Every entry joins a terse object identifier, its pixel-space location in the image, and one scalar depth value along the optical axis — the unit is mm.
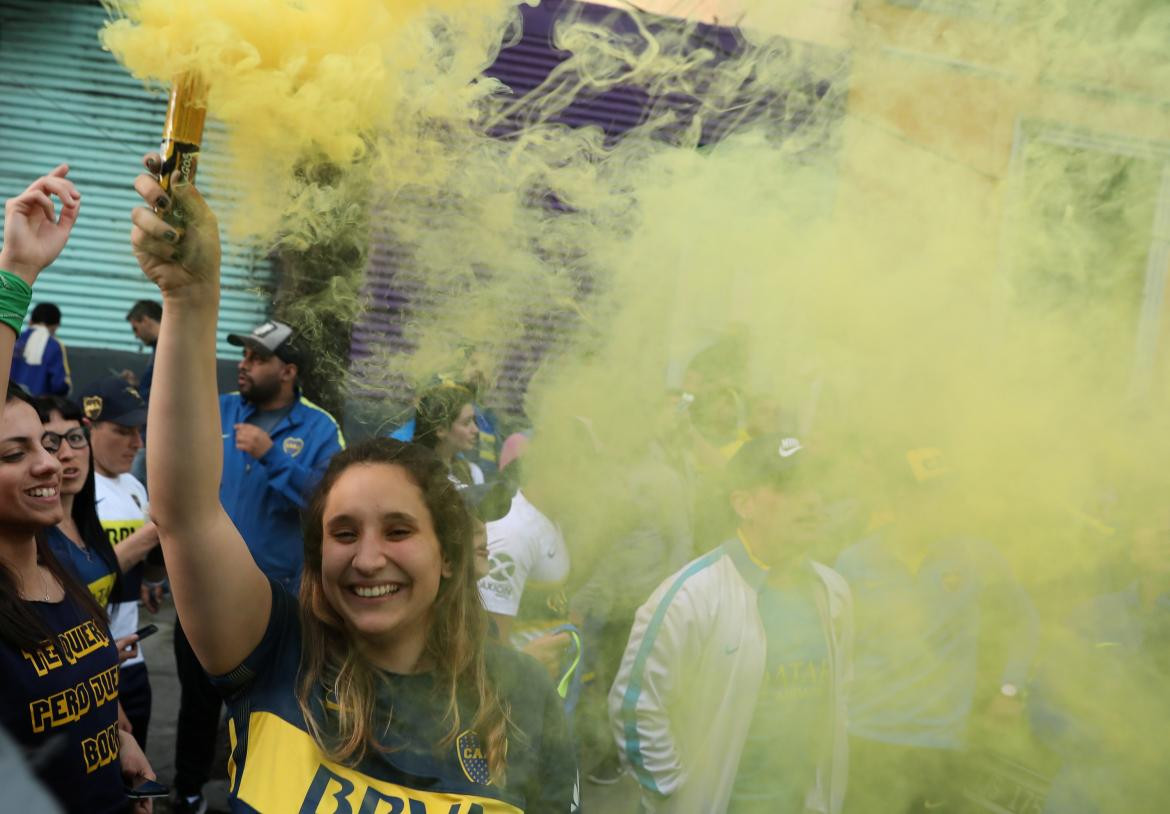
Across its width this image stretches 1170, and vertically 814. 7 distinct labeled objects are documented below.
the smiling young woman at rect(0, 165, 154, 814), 1938
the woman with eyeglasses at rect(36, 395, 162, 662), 3359
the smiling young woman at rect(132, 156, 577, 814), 1633
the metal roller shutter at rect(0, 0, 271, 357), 8797
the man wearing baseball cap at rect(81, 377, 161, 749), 4169
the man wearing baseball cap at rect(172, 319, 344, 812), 4375
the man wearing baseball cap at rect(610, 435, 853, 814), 2971
